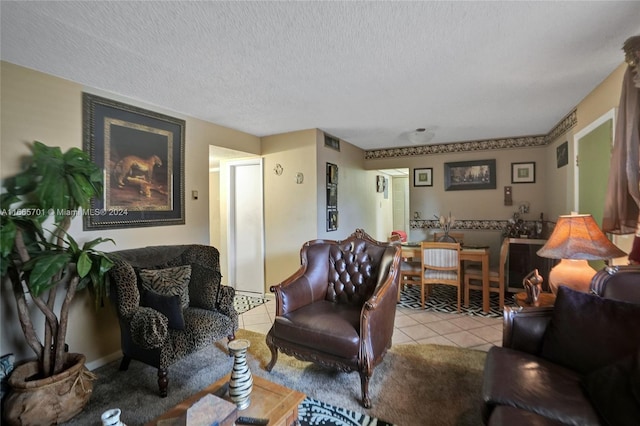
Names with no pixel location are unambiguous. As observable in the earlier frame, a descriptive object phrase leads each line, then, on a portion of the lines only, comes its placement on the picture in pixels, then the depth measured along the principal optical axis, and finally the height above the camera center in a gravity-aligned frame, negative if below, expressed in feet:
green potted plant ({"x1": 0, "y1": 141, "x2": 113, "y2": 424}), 5.92 -0.98
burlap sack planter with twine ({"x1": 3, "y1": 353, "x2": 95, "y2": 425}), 5.82 -3.65
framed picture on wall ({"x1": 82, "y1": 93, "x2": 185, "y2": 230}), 8.48 +1.65
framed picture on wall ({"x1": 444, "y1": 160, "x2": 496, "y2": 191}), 16.48 +2.13
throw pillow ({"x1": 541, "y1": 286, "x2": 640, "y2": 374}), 4.75 -2.00
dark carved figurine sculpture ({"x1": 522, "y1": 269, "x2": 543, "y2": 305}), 6.96 -1.78
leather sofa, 3.98 -2.43
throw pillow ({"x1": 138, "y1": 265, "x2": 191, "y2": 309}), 8.10 -1.84
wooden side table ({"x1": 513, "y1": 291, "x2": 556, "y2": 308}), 7.14 -2.17
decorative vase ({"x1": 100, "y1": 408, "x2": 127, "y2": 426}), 3.60 -2.46
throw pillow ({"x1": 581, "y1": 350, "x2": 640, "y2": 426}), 3.75 -2.43
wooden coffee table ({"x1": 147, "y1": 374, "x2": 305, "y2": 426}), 4.42 -2.98
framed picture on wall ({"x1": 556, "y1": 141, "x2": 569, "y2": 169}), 11.88 +2.41
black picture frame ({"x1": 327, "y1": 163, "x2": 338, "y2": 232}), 14.66 +0.84
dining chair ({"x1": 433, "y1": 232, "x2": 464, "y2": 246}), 15.62 -1.23
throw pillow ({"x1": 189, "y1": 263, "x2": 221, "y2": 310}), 8.54 -2.12
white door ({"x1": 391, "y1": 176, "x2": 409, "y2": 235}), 27.25 +1.12
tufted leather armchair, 6.63 -2.47
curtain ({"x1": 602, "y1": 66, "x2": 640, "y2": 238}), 5.80 +0.87
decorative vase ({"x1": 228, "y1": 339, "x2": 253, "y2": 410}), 4.65 -2.61
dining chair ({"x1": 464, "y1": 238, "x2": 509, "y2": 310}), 11.96 -2.56
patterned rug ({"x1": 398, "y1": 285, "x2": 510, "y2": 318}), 12.15 -3.95
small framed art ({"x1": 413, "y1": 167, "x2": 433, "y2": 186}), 17.84 +2.17
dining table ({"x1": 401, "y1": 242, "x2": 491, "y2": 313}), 11.92 -1.88
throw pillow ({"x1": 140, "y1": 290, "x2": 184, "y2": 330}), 7.38 -2.33
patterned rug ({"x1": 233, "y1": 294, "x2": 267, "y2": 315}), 13.16 -4.09
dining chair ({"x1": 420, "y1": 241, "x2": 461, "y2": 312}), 11.95 -2.07
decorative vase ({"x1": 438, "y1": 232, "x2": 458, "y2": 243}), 14.15 -1.23
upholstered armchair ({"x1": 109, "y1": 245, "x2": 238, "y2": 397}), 6.84 -2.29
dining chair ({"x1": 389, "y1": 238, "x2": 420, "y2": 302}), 13.24 -2.48
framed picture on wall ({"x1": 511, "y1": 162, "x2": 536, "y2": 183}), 15.67 +2.11
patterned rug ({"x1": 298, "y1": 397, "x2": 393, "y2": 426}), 5.93 -4.13
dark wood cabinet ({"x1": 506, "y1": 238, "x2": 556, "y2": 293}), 13.28 -2.22
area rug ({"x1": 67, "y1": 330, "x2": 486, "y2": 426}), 6.24 -4.12
